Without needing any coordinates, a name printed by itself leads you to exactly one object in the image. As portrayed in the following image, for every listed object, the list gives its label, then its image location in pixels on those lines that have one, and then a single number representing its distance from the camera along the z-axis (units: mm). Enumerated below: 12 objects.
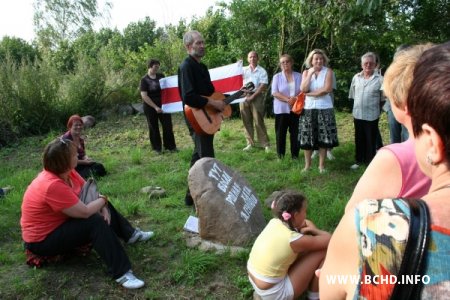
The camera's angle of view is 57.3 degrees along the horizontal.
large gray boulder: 3838
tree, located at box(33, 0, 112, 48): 29438
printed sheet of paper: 4275
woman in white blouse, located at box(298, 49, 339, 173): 5773
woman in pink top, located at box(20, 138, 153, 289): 3320
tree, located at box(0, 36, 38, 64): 23683
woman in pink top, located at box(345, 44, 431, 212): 1471
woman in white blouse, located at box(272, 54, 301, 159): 6551
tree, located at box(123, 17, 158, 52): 27875
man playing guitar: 4328
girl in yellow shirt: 2871
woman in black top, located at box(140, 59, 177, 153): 8156
